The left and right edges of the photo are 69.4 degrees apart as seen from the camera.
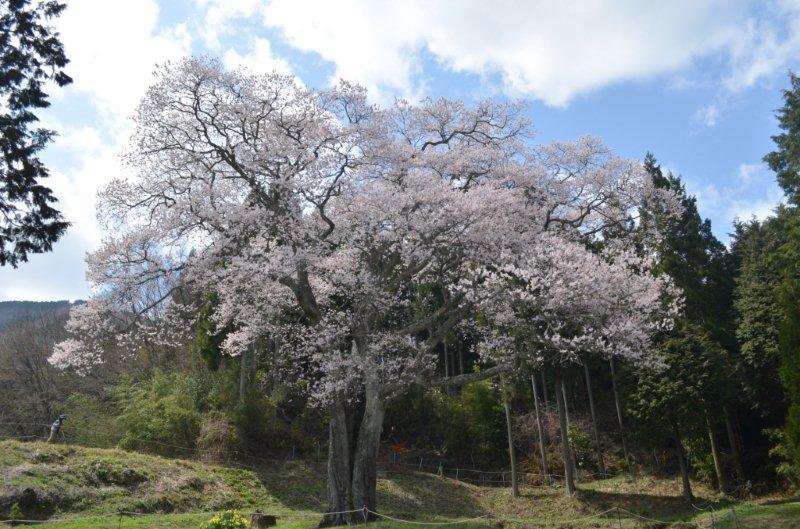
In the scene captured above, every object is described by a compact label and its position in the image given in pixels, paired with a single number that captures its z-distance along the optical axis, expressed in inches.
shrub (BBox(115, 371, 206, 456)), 899.4
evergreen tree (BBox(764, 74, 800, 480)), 597.6
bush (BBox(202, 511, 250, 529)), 375.9
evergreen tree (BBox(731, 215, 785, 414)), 840.9
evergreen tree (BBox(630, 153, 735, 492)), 786.2
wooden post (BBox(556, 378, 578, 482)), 1021.7
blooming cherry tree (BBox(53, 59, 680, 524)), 507.8
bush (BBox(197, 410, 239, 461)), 885.8
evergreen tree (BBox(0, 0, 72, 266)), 368.2
